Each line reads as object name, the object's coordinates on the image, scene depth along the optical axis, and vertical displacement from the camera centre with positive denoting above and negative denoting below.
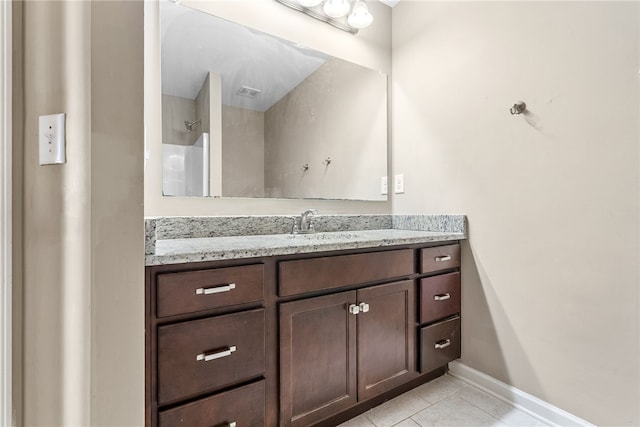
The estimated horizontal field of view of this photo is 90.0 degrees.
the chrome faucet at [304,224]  1.77 -0.06
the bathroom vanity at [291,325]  0.97 -0.42
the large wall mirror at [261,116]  1.48 +0.53
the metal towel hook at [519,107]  1.49 +0.49
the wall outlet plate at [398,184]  2.12 +0.19
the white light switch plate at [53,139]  0.70 +0.16
